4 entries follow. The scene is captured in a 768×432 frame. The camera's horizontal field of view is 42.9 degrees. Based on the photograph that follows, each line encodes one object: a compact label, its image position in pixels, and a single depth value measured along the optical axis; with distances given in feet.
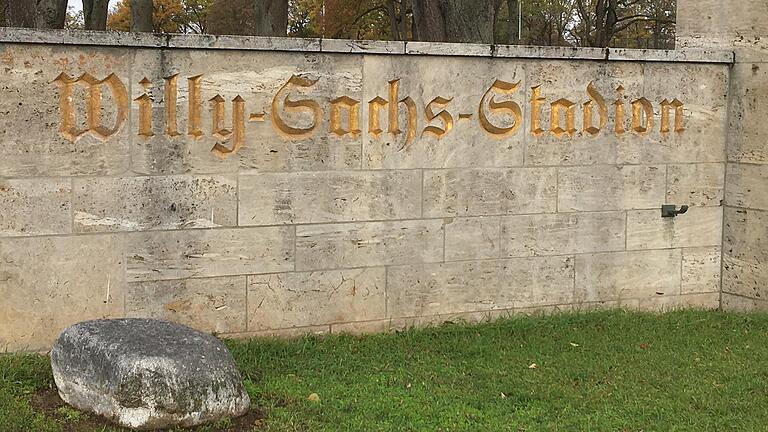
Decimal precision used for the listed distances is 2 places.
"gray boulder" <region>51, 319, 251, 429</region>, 15.65
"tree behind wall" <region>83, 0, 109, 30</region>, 60.59
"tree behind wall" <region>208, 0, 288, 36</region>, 110.52
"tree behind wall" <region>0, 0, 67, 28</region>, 40.45
